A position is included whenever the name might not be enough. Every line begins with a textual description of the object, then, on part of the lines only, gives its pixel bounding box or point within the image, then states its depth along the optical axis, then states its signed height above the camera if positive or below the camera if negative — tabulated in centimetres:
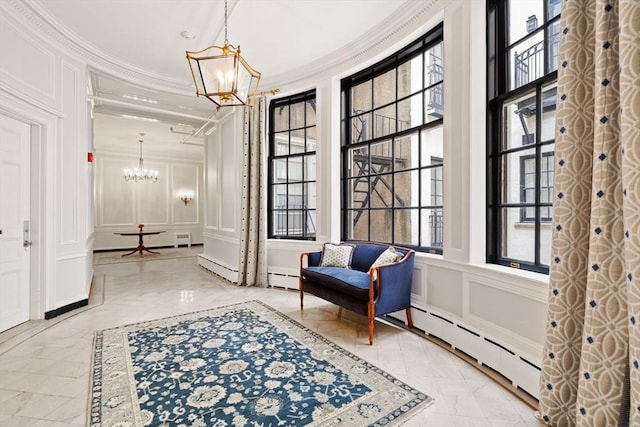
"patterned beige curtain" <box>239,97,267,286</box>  479 +20
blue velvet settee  284 -68
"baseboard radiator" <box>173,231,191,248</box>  1047 -94
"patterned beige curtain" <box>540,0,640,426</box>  124 -7
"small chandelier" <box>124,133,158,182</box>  906 +112
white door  308 -10
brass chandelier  240 +111
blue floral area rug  179 -119
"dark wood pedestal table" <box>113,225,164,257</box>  876 -89
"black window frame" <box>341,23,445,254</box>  320 +102
